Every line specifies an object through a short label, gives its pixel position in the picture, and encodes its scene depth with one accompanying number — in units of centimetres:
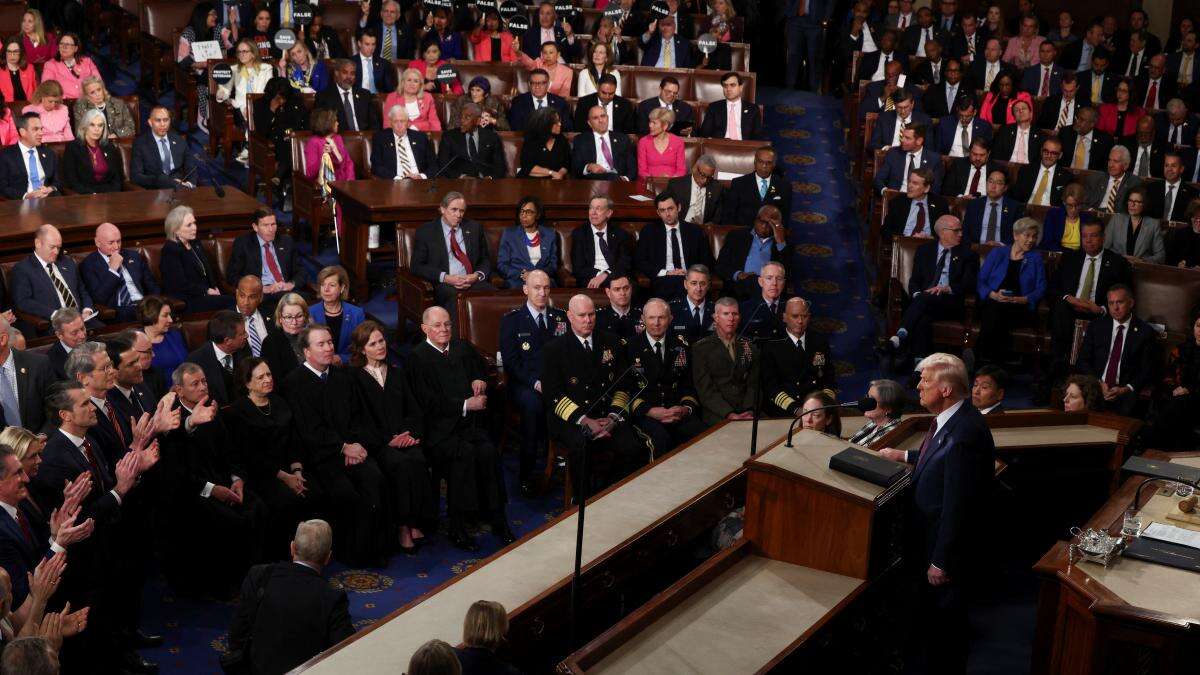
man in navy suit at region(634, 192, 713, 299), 840
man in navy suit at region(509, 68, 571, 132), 1030
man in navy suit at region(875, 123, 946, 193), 978
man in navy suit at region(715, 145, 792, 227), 911
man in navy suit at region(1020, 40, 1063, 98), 1184
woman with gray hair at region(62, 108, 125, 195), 880
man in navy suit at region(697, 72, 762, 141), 1050
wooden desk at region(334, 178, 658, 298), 865
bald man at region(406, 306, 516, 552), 635
